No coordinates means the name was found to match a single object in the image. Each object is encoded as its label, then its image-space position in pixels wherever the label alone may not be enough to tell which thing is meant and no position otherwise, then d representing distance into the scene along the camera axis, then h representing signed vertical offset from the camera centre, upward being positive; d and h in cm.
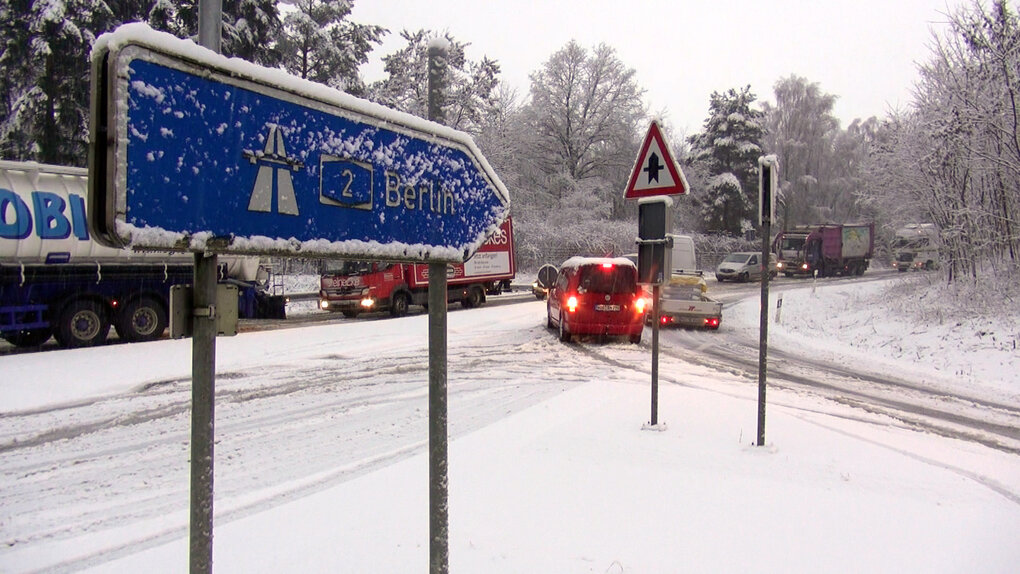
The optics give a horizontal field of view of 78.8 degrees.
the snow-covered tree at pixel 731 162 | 5081 +960
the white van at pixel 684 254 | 3022 +106
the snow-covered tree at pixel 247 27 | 2238 +975
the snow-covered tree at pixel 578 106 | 4569 +1248
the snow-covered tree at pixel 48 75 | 2089 +693
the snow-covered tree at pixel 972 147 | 1581 +368
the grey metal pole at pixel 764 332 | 602 -57
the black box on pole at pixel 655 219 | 624 +57
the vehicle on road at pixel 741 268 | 3900 +50
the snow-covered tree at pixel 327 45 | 3109 +1166
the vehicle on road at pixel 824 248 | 4309 +199
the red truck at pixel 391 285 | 1972 -42
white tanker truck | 1168 -6
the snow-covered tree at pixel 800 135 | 5781 +1336
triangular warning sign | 619 +105
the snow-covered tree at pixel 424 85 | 3803 +1213
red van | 1420 -60
